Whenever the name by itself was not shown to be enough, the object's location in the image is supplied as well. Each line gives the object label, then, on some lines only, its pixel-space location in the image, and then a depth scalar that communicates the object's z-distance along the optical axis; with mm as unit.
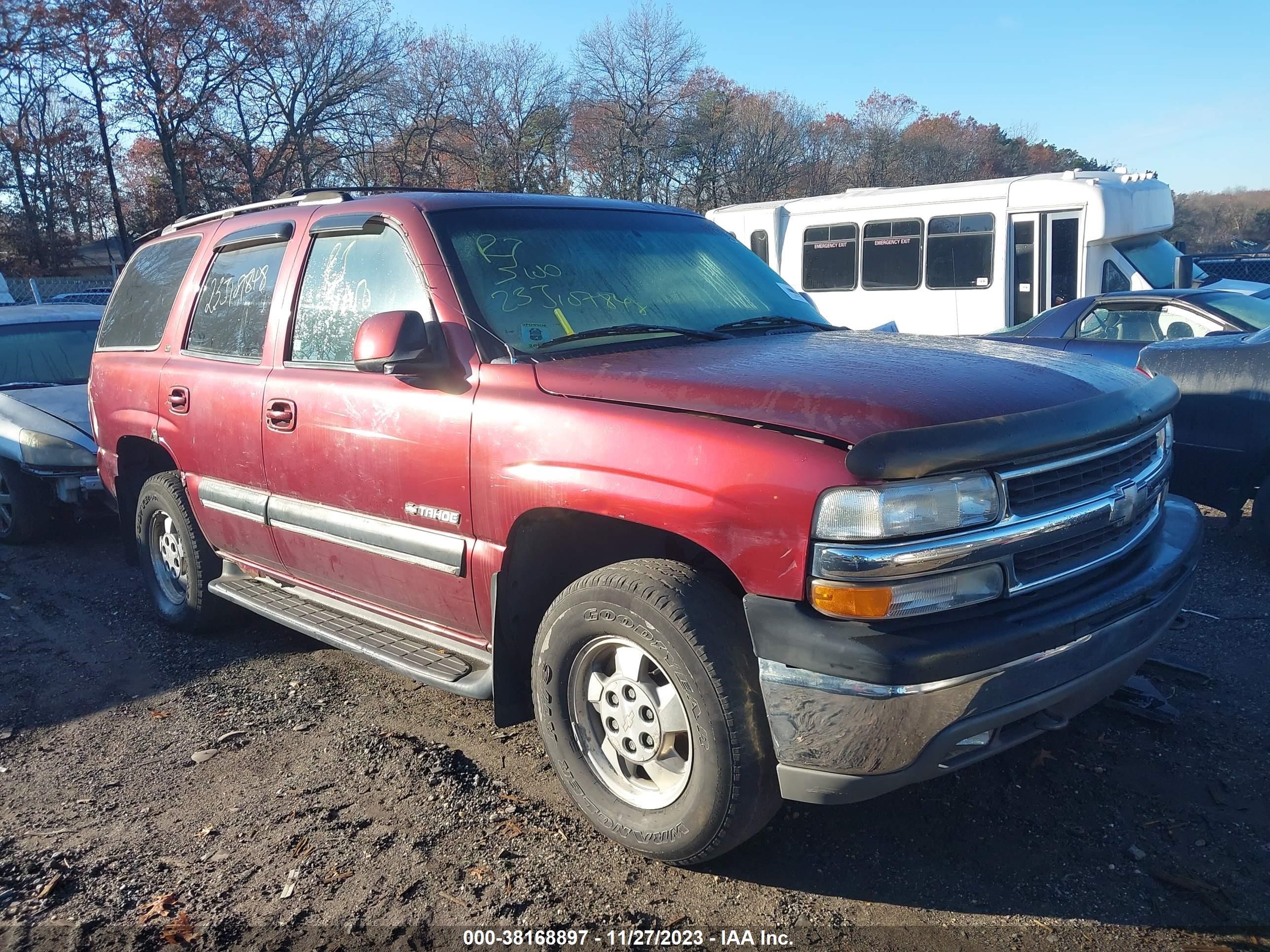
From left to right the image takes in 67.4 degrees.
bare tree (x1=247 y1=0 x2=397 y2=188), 32094
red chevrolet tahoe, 2342
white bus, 11938
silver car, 6730
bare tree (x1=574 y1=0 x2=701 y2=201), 34344
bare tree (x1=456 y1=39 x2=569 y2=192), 34719
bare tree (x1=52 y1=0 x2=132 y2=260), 28875
